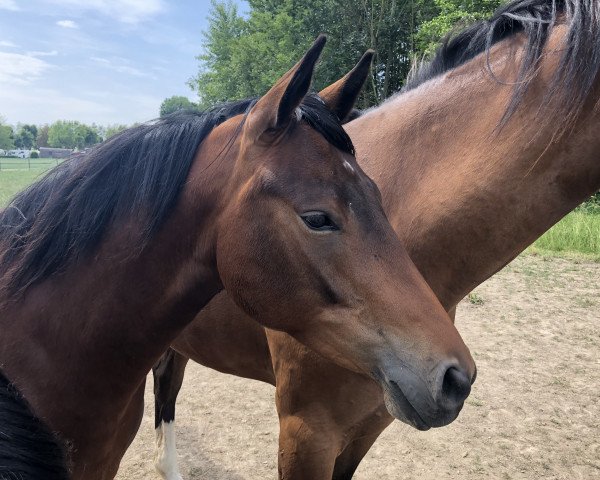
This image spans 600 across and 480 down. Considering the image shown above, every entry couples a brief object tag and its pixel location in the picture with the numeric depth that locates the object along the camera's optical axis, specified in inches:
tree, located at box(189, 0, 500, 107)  832.3
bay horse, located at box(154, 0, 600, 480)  57.8
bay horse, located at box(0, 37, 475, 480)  48.0
